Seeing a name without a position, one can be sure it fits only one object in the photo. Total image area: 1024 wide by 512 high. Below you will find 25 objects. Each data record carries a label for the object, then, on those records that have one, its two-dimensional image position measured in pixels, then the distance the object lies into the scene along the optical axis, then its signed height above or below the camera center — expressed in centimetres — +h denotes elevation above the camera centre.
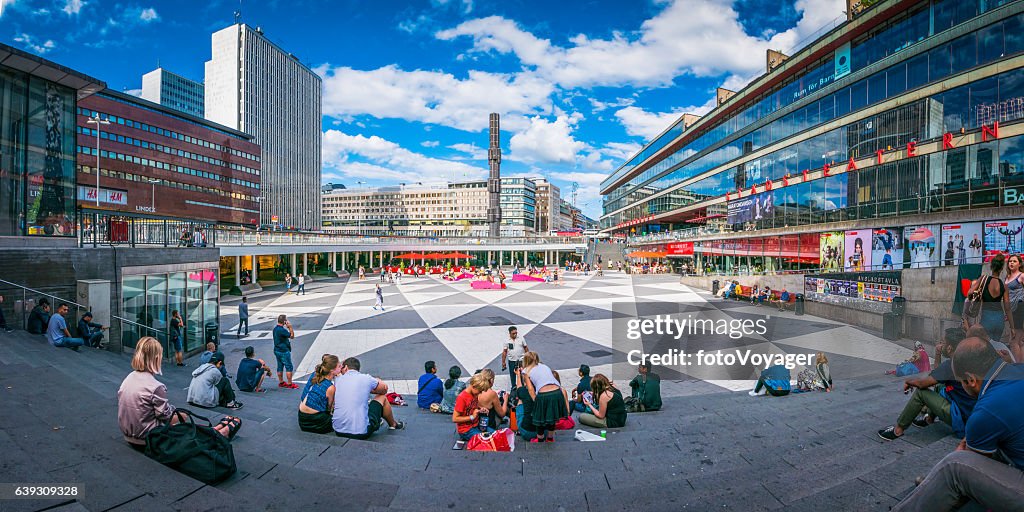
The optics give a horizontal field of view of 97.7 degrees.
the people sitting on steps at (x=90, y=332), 866 -157
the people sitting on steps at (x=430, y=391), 758 -236
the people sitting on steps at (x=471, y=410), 545 -195
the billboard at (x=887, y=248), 2058 +28
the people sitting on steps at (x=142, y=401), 379 -127
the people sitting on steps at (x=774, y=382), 819 -239
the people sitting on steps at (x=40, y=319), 798 -121
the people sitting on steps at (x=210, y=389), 638 -199
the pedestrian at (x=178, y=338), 1067 -209
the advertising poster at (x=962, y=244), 1702 +39
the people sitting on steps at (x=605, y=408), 629 -220
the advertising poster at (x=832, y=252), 2438 +10
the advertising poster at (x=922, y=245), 1875 +38
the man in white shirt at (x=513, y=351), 910 -204
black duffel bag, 351 -159
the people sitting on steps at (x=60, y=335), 756 -143
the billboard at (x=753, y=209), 3125 +338
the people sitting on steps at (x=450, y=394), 743 -237
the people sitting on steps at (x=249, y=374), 843 -231
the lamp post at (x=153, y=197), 5809 +720
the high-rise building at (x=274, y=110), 11762 +4079
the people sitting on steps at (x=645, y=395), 749 -239
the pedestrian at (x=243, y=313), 1540 -211
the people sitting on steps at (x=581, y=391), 707 -227
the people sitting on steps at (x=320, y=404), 540 -186
